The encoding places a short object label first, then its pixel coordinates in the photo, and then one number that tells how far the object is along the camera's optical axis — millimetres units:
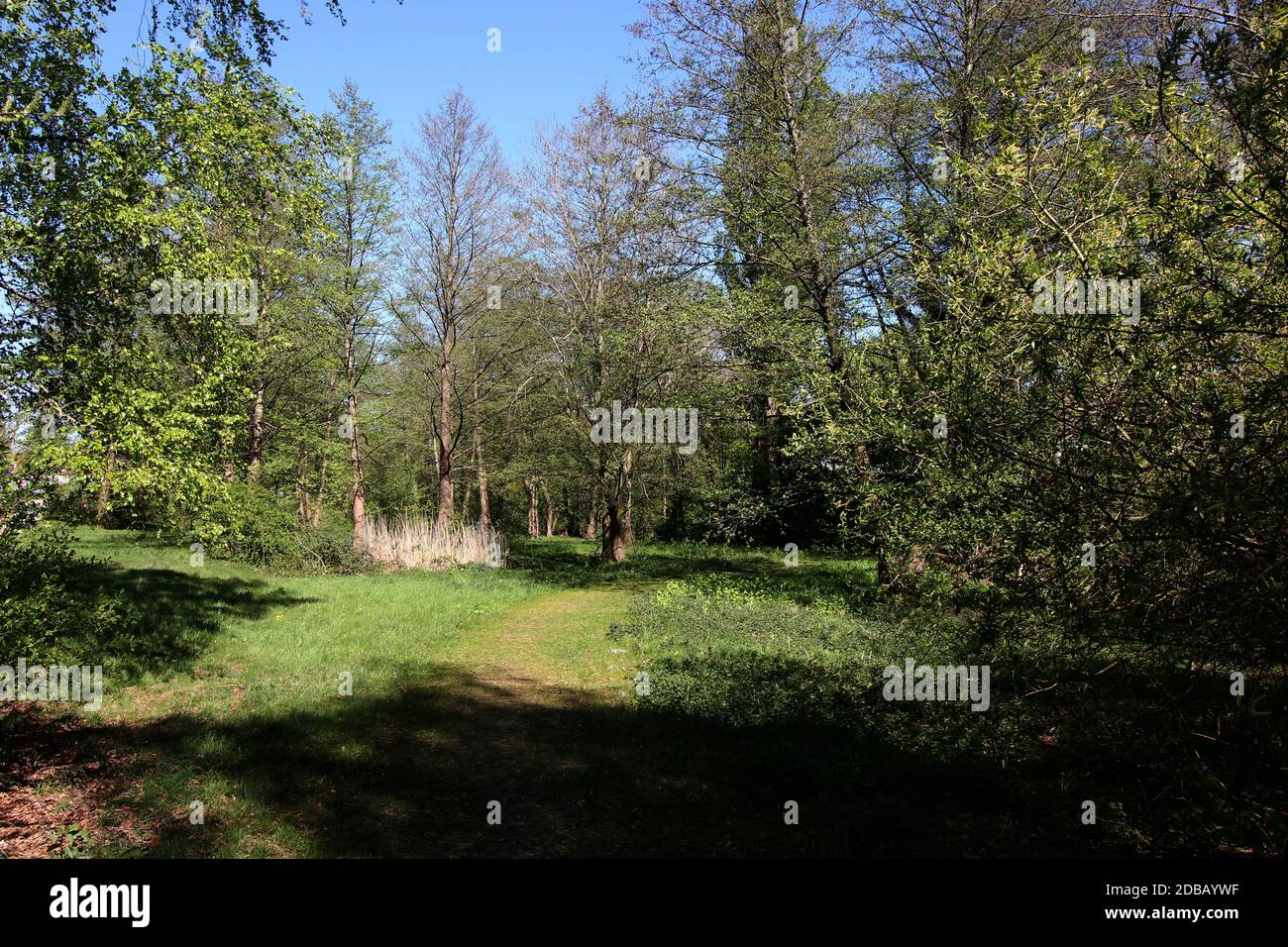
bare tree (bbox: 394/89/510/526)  24375
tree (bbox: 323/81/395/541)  23906
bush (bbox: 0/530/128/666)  6480
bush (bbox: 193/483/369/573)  18672
